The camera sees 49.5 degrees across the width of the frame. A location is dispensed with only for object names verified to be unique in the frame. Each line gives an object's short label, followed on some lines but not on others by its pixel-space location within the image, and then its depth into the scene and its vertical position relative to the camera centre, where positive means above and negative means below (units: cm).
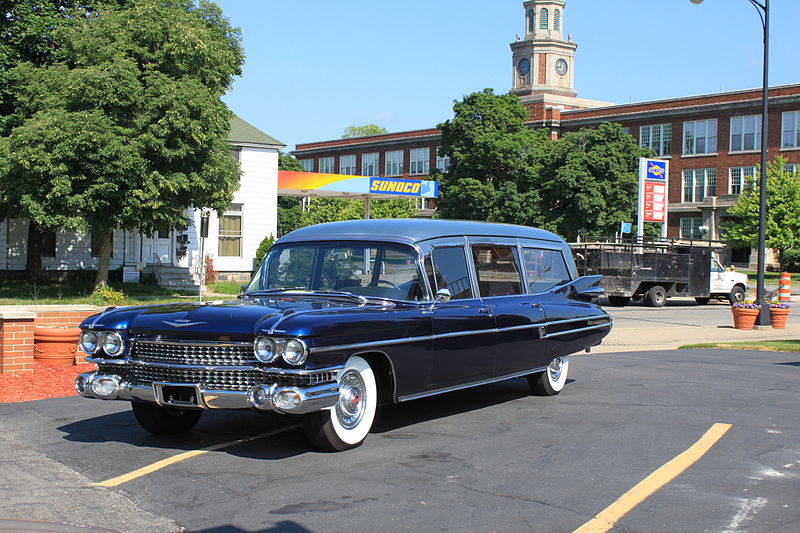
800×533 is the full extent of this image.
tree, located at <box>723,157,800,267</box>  5822 +377
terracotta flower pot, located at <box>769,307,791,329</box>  2208 -127
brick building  6575 +1049
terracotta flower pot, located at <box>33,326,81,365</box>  1175 -126
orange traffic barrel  2394 -62
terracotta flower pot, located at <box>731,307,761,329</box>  2159 -128
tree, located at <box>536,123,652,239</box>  5238 +492
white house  3162 +50
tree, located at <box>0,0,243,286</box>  2262 +345
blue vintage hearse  636 -61
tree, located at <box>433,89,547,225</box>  5734 +709
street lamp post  2234 +176
